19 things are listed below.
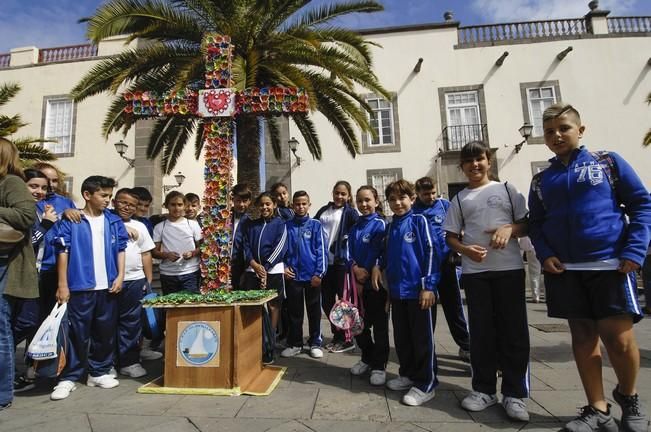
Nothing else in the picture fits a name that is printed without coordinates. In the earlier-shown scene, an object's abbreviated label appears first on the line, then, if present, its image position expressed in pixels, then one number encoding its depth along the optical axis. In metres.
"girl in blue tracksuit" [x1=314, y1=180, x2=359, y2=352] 4.60
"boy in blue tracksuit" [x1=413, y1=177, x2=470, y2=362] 4.00
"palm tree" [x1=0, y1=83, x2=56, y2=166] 9.19
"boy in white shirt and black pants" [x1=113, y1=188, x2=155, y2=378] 3.86
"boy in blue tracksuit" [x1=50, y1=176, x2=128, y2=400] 3.44
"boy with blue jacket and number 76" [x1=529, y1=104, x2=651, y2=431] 2.44
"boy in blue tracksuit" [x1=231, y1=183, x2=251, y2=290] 4.62
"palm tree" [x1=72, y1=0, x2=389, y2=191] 6.92
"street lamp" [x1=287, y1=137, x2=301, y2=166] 14.13
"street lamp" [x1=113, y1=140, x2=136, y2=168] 14.10
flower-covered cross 3.70
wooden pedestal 3.27
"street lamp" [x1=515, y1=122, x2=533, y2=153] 13.57
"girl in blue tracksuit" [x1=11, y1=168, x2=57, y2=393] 3.52
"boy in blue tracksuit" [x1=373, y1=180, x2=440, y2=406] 3.11
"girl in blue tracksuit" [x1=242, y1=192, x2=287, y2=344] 4.50
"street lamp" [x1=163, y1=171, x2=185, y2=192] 15.54
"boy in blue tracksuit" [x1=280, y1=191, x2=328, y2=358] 4.50
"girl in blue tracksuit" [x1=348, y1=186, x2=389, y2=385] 3.57
